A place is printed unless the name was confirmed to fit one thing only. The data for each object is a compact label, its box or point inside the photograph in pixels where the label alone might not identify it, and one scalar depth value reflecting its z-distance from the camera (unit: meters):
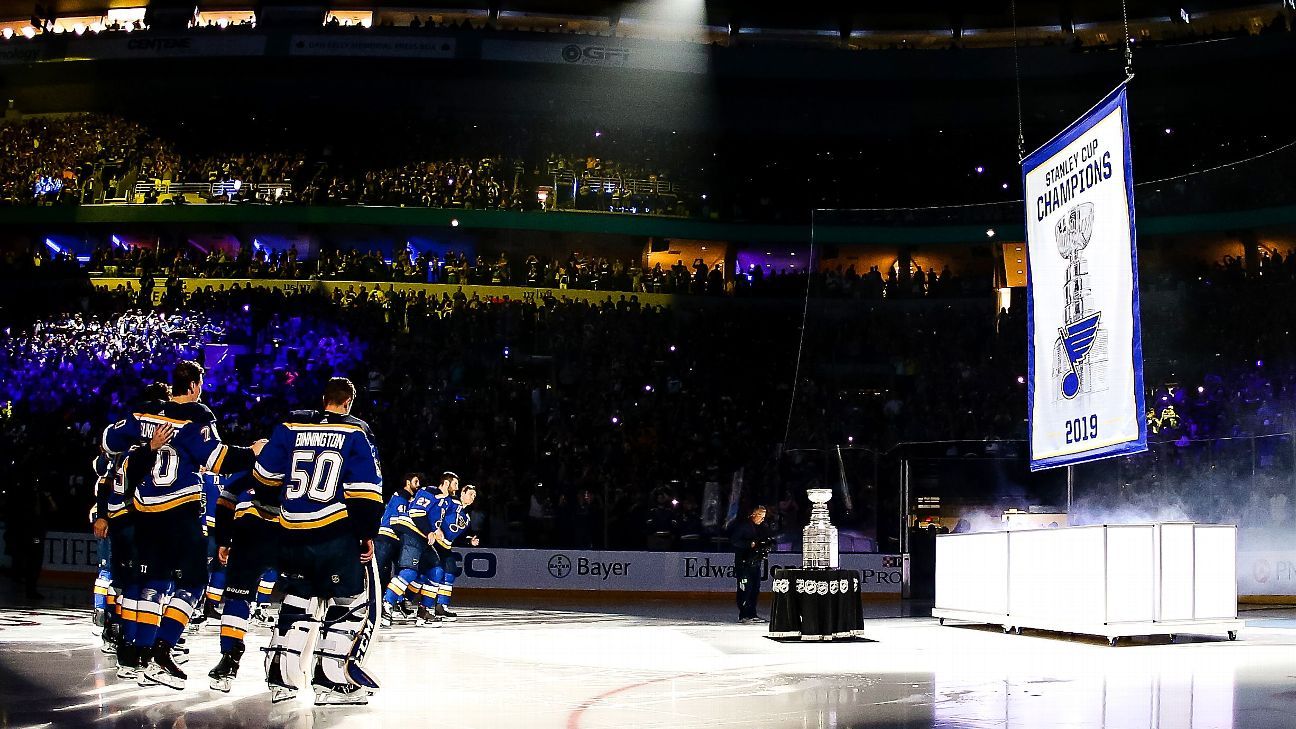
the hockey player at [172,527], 8.66
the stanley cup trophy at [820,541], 13.71
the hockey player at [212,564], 10.18
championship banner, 11.79
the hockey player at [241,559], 8.67
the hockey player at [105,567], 9.88
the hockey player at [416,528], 14.91
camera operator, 16.55
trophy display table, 13.52
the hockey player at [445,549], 15.29
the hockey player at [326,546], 7.91
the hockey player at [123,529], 8.83
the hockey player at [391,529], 14.66
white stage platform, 12.90
